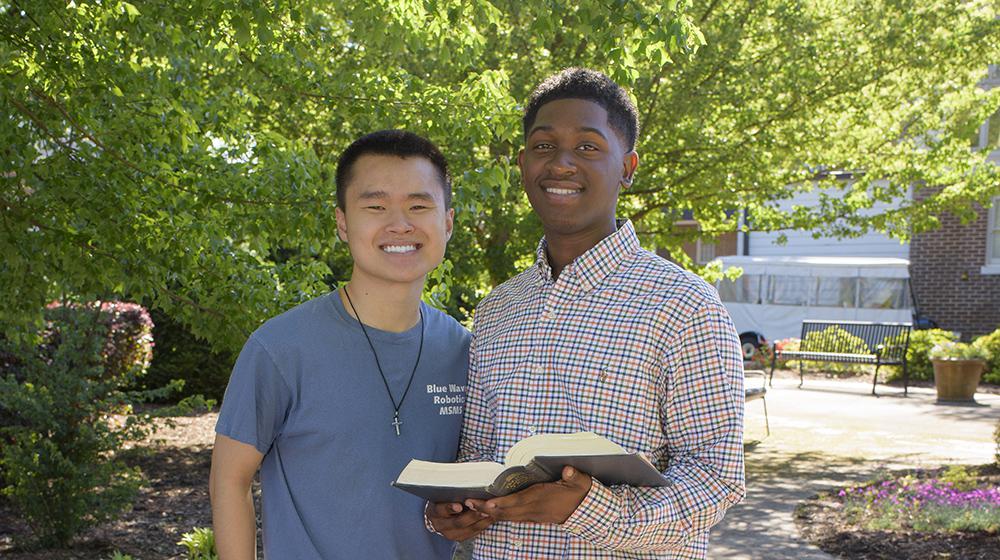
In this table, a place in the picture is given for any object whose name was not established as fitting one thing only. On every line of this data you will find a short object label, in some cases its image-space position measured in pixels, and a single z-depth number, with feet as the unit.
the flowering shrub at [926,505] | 21.42
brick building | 62.75
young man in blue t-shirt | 7.75
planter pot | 46.93
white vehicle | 69.82
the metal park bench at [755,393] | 34.76
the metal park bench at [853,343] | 54.54
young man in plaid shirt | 6.82
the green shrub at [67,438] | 19.66
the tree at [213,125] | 13.69
